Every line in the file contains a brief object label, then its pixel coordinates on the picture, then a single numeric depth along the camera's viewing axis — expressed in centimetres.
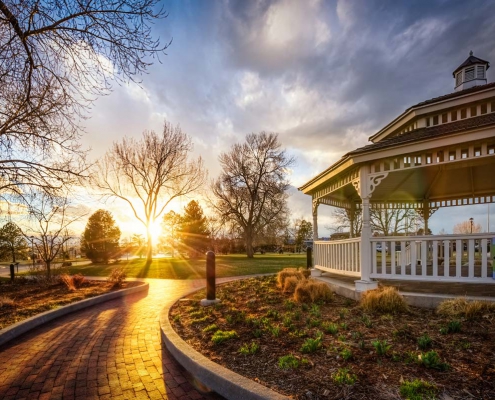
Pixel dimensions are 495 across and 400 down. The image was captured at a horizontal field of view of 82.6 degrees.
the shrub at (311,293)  590
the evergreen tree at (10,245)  1869
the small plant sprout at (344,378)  259
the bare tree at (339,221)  3039
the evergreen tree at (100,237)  2614
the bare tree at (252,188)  2788
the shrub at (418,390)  230
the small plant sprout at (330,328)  392
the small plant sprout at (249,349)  339
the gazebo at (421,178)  536
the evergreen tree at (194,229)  3067
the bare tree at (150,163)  2133
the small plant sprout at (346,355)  309
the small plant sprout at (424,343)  324
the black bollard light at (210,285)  635
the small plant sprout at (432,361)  276
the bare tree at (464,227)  2995
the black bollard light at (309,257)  1253
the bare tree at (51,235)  1023
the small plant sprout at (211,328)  436
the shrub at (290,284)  702
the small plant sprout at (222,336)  382
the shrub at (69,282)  855
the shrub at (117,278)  928
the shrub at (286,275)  769
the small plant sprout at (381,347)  314
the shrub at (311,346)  333
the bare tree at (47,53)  446
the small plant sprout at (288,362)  296
